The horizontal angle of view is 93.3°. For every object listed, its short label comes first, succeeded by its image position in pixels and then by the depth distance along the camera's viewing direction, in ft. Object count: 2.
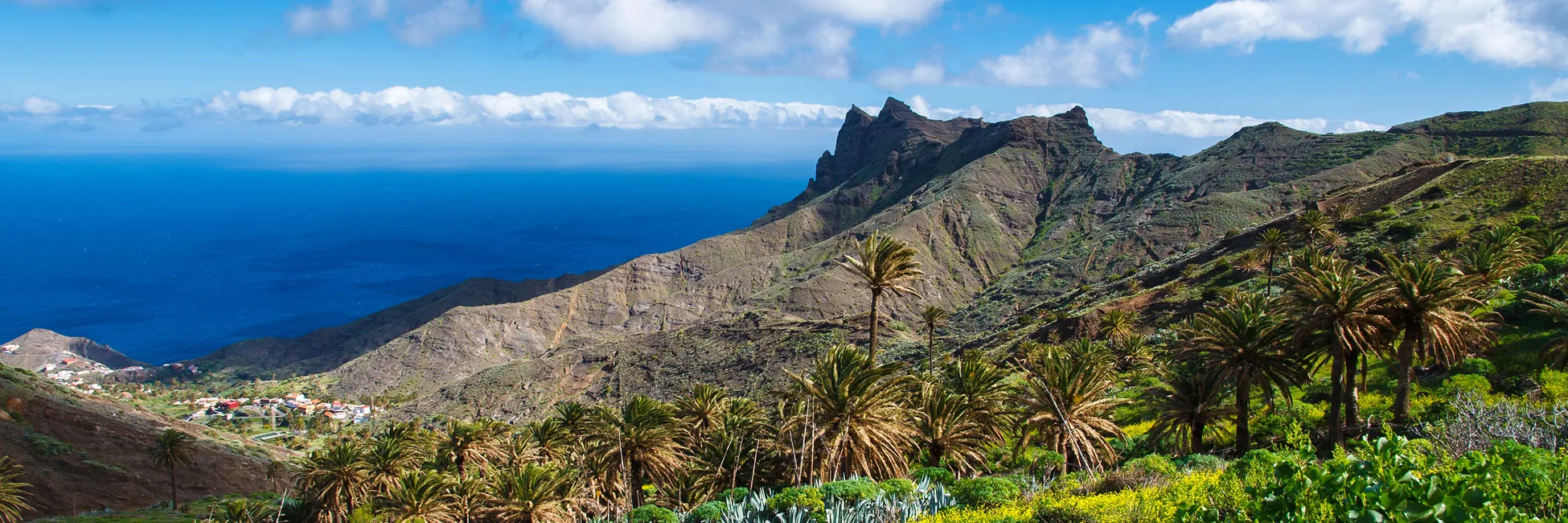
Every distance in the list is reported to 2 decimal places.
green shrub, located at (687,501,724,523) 68.33
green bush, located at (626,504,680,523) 72.79
